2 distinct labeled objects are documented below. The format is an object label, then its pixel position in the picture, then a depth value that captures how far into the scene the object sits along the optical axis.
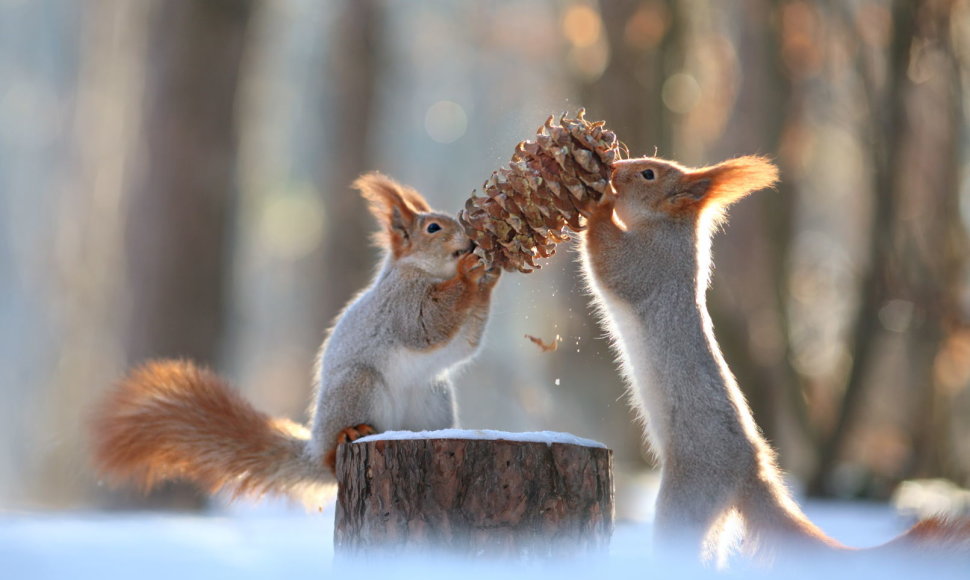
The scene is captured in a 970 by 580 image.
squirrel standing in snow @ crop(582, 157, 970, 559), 7.86
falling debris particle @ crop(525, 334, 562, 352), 8.39
